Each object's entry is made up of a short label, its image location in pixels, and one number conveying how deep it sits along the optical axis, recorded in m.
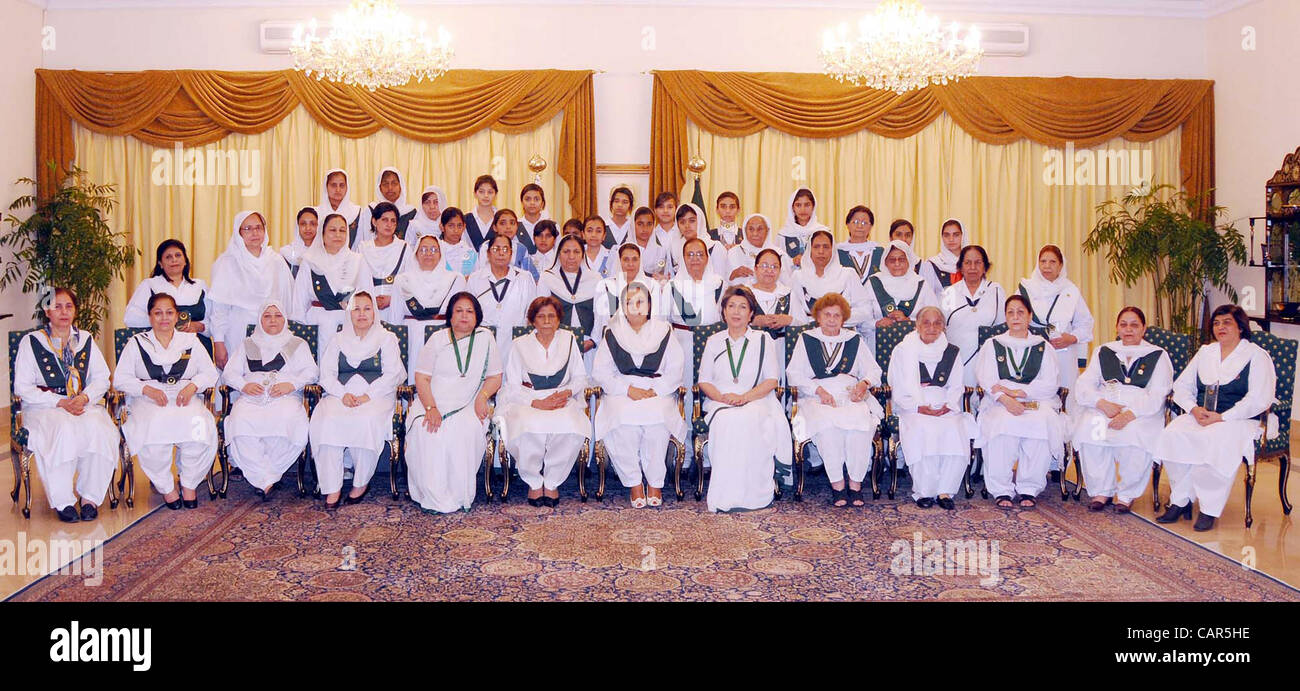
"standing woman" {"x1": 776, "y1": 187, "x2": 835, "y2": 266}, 8.08
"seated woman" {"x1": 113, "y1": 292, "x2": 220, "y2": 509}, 5.93
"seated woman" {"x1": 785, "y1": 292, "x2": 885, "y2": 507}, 6.20
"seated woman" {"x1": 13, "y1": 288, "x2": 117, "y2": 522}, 5.70
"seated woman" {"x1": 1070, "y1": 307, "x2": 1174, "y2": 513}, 6.02
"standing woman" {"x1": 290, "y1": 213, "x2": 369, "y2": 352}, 7.11
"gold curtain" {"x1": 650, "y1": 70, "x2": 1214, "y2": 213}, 9.59
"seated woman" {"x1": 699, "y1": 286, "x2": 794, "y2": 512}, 6.03
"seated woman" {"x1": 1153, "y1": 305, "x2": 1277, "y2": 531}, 5.61
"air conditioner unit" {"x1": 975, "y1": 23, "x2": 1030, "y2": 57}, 9.72
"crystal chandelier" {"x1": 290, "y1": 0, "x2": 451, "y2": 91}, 7.22
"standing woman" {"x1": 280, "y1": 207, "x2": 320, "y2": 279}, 7.29
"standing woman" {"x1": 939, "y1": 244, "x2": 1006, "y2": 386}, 7.04
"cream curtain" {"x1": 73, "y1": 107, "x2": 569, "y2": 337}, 9.73
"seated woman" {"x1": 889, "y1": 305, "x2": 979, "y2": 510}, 6.10
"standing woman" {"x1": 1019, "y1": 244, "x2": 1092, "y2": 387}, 7.09
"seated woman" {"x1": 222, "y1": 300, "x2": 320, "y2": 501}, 6.19
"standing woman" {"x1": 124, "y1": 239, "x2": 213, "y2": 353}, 6.56
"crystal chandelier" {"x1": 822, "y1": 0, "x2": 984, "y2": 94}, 7.26
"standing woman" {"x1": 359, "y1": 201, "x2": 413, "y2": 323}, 7.37
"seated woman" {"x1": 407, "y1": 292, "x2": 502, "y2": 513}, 5.97
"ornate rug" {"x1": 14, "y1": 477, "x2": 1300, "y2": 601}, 4.47
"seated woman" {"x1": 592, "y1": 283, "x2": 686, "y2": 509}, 6.19
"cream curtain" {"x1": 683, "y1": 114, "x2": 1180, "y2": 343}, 9.86
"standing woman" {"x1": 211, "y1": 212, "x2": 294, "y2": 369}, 7.04
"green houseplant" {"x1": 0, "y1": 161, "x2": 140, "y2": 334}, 8.88
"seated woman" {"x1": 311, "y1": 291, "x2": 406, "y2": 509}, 6.05
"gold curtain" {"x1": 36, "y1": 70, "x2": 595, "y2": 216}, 9.49
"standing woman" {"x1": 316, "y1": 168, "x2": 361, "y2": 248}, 7.89
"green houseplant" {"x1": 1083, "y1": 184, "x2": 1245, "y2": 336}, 9.27
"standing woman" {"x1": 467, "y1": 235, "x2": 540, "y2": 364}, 7.04
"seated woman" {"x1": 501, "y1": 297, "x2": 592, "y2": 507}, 6.13
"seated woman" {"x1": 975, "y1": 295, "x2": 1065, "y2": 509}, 6.20
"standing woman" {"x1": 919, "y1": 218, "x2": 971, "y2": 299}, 7.77
